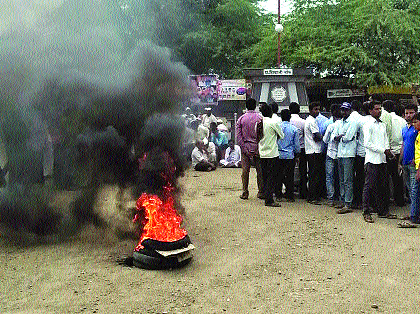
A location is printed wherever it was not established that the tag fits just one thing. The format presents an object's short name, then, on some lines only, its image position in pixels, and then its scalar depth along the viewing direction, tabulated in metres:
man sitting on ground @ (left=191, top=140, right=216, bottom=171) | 14.42
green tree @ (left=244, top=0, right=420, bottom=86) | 20.06
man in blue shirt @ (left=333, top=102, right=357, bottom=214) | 8.42
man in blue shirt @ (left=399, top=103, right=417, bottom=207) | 7.81
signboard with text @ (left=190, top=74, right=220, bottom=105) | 19.86
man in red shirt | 9.50
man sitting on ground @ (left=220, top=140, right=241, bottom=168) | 15.27
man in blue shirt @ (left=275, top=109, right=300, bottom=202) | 9.38
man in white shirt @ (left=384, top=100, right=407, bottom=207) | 8.71
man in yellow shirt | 7.52
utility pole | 18.66
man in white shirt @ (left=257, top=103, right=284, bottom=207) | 9.16
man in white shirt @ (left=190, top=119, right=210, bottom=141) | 14.60
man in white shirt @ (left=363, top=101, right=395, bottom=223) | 7.95
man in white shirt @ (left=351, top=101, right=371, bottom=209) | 8.42
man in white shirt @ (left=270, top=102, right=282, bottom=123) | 9.76
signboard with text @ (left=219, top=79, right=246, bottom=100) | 20.64
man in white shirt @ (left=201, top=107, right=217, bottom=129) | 15.93
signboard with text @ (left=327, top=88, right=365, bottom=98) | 22.11
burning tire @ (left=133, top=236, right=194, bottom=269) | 5.66
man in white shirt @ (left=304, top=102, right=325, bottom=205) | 9.28
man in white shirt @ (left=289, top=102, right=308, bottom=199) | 9.66
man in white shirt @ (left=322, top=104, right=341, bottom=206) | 8.88
